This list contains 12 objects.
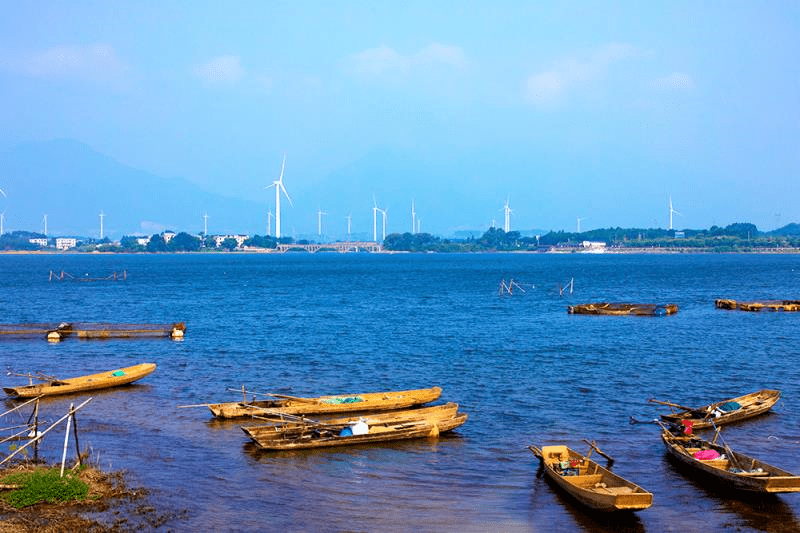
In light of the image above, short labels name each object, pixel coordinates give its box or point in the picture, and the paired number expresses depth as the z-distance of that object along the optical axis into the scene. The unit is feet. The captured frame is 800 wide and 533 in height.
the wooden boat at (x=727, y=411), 119.75
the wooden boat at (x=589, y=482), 83.10
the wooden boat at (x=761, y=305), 293.02
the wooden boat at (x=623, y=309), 284.61
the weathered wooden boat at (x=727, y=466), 86.74
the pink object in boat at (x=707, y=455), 99.19
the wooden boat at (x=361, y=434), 109.81
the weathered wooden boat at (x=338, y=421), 111.77
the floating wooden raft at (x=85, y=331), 222.69
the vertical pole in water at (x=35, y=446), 97.66
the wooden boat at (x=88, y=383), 139.85
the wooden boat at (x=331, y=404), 125.70
